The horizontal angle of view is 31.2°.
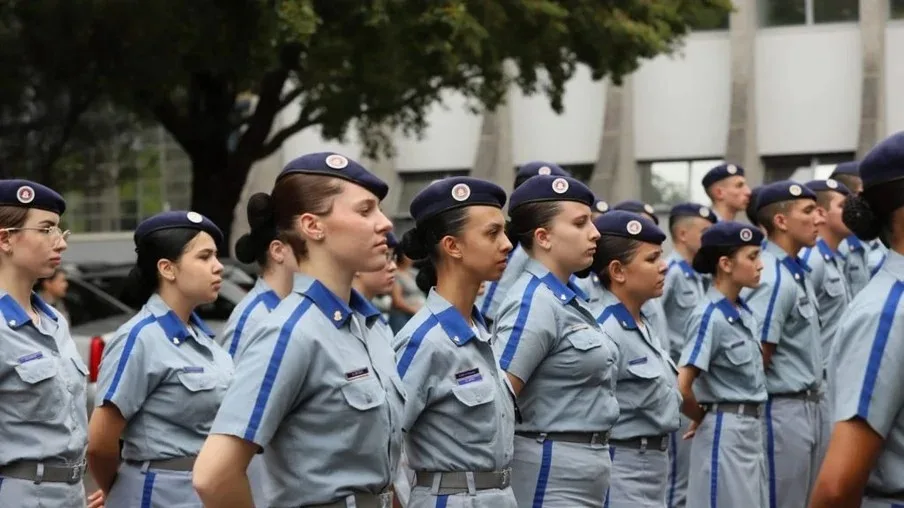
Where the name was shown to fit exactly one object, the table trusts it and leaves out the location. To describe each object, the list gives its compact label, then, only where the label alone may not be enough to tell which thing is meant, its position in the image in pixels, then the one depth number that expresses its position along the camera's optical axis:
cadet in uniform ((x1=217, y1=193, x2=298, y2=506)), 7.45
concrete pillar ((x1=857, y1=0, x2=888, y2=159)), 30.14
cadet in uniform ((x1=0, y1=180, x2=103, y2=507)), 6.14
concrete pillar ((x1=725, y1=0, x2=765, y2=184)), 31.16
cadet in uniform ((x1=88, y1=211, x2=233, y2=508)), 6.38
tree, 18.83
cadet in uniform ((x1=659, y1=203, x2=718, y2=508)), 9.98
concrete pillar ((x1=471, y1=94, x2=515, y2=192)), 33.16
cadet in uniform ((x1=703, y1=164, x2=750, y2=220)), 11.41
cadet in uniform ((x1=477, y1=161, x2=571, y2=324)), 9.24
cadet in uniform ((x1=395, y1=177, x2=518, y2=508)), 5.30
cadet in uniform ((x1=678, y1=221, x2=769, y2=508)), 8.27
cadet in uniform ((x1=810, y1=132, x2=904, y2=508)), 4.06
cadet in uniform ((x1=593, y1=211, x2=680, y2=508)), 6.92
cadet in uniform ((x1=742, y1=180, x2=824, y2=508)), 9.01
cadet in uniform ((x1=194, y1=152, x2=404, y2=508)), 4.24
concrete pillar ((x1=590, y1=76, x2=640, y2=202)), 32.28
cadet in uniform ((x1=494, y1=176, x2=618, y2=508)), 6.18
